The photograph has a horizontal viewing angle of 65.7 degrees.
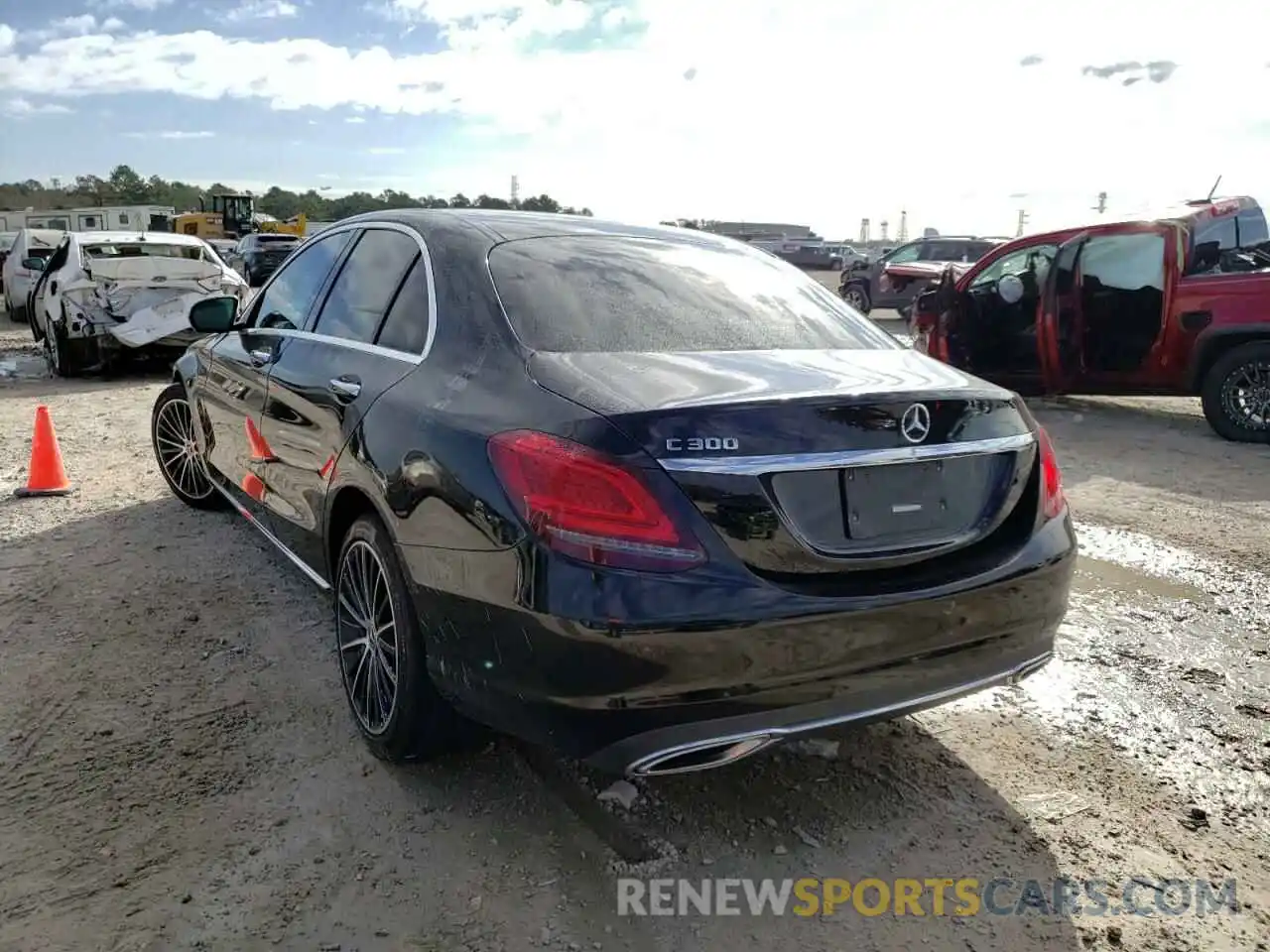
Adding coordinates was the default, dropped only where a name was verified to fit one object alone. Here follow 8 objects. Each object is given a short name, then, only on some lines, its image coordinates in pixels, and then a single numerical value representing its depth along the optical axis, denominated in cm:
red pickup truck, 781
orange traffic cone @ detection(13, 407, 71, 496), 612
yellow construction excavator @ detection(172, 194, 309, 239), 3731
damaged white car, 1038
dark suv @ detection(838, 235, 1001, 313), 1941
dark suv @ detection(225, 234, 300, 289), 2566
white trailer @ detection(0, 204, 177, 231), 4428
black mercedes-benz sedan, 221
